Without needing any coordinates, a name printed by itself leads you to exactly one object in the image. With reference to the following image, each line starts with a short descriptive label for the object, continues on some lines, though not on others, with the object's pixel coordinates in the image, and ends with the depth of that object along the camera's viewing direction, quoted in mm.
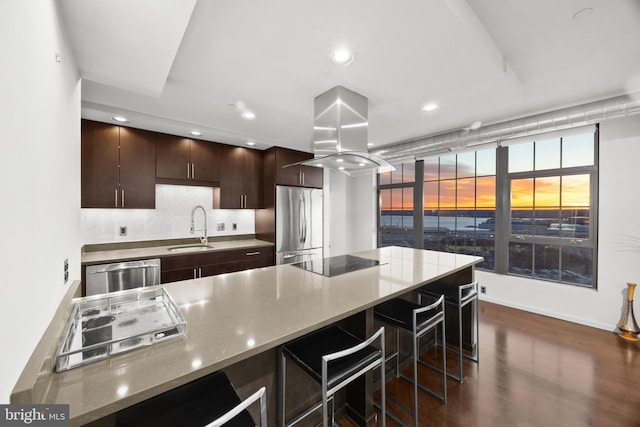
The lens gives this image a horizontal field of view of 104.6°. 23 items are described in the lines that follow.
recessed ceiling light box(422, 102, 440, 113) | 2537
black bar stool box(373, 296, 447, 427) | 1577
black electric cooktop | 2012
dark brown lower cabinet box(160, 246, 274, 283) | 3018
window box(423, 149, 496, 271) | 3791
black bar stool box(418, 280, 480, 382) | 2089
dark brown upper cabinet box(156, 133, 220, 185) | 3299
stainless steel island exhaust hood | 2164
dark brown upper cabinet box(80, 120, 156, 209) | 2811
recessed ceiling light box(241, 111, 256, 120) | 2748
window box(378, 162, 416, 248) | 4750
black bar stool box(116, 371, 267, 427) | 836
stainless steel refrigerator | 3953
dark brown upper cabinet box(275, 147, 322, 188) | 3967
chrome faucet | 3723
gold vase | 2625
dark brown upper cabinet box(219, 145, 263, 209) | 3818
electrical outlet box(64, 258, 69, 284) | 1304
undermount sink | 3303
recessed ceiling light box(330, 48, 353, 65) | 1647
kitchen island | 695
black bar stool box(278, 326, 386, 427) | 1125
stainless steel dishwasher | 2564
